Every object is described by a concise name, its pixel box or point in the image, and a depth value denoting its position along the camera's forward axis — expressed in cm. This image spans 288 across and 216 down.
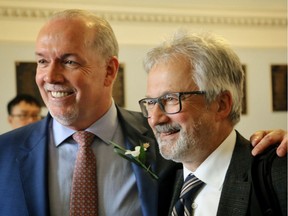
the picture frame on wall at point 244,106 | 729
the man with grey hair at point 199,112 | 165
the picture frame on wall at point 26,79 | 613
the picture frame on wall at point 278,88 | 743
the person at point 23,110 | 435
